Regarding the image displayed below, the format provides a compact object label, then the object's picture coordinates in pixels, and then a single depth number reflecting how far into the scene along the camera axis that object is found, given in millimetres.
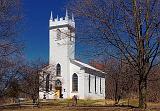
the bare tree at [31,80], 50031
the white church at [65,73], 77125
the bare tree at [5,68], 24219
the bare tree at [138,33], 20828
